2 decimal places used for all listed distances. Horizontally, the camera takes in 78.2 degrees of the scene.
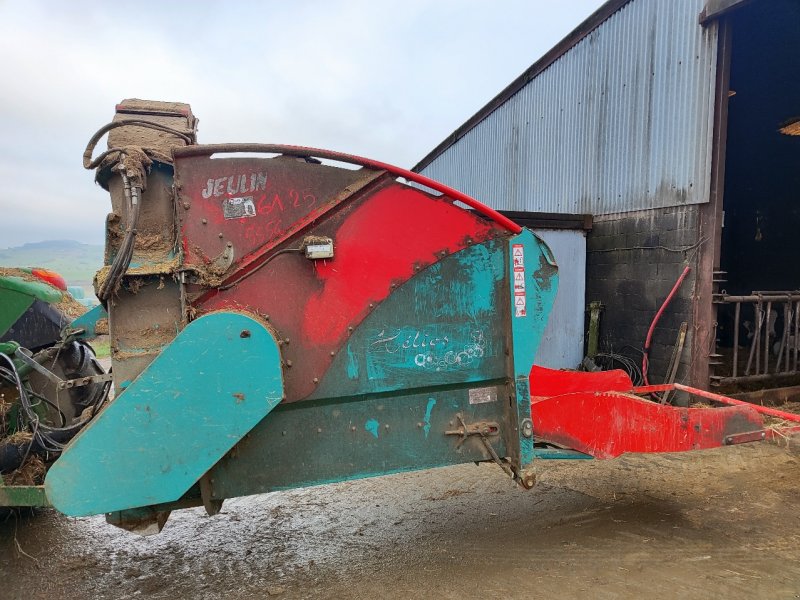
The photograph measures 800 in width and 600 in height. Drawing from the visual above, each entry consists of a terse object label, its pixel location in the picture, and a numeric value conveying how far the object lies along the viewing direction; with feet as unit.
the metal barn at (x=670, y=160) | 18.04
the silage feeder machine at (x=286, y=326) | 6.80
